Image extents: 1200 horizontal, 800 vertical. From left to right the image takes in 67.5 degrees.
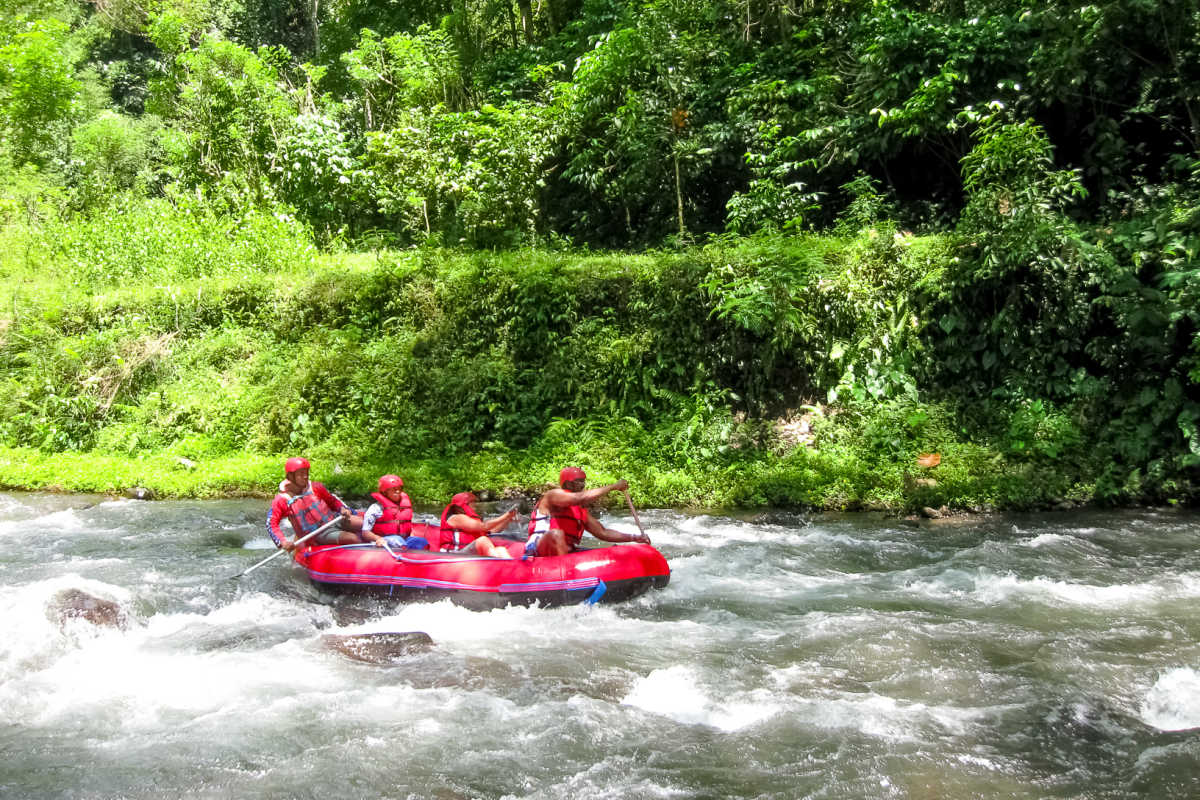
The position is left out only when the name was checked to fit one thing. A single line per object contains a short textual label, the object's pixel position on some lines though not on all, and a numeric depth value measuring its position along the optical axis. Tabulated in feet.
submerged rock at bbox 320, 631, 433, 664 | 20.49
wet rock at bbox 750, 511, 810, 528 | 30.83
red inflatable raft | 22.82
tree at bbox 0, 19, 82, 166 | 63.10
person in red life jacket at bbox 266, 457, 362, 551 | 26.76
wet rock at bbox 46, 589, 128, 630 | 22.03
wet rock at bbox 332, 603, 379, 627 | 23.40
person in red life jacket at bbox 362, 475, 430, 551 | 26.08
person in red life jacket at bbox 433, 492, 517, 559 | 24.94
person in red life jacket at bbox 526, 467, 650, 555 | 23.81
